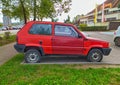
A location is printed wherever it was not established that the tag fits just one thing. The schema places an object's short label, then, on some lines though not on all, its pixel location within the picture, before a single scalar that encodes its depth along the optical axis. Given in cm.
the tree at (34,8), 723
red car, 323
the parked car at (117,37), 569
